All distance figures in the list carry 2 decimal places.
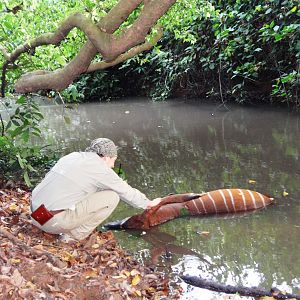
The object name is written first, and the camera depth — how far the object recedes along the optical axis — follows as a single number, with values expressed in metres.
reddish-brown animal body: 6.27
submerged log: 4.32
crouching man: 4.82
